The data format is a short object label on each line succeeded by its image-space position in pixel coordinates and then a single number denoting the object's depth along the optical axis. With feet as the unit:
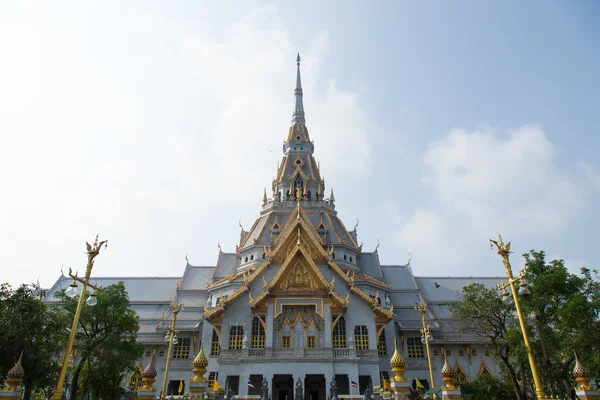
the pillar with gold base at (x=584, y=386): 43.80
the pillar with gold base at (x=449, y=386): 46.55
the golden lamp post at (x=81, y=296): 39.68
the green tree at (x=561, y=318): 60.08
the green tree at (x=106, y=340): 76.95
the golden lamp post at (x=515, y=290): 40.60
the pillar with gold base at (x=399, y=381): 53.67
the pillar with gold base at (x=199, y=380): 57.52
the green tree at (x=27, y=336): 62.59
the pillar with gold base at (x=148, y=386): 48.86
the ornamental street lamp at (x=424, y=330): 76.94
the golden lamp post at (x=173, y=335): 68.13
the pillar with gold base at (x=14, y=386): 42.39
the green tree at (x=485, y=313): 77.15
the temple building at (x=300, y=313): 91.09
